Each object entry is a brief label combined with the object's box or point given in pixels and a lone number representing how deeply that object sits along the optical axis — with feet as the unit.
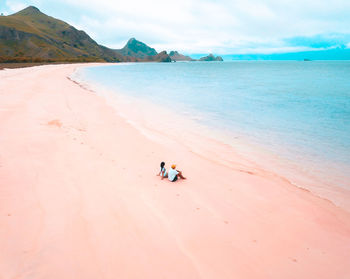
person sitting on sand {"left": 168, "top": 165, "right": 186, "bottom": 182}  29.35
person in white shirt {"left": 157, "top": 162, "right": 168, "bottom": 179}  29.91
